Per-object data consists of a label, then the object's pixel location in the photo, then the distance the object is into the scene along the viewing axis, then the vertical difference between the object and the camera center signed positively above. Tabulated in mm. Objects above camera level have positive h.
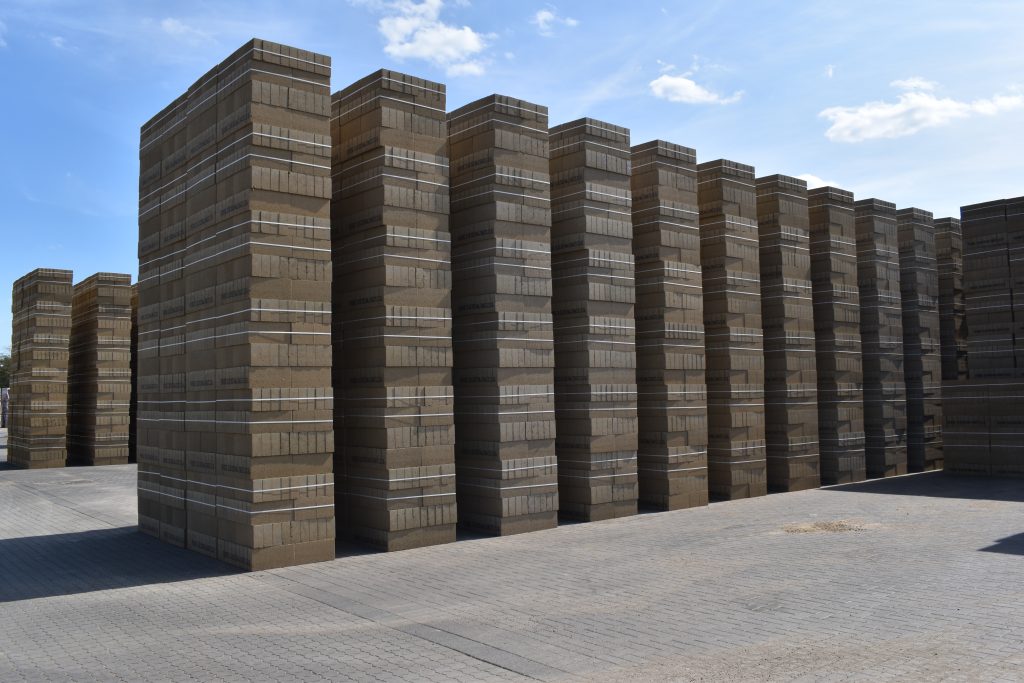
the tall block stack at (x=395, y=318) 11953 +1026
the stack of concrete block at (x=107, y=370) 28062 +791
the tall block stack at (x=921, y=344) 22953 +951
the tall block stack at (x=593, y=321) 14461 +1120
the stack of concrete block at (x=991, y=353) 20188 +588
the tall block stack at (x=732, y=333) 17172 +1027
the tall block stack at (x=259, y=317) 10742 +982
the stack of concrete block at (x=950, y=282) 26047 +2977
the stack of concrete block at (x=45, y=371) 27812 +797
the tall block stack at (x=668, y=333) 15797 +962
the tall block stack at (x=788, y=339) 18500 +938
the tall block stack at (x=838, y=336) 19750 +1050
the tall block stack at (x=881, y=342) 21125 +950
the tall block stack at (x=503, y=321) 13148 +1046
